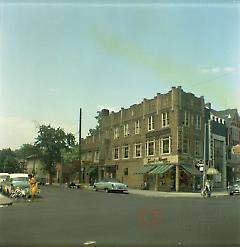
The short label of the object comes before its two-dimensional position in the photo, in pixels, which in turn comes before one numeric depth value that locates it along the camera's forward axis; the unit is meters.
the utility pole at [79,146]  12.64
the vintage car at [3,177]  24.73
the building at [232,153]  26.61
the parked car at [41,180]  27.38
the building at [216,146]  24.62
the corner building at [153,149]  22.62
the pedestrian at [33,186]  22.30
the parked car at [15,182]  24.65
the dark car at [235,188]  30.38
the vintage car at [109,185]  25.13
